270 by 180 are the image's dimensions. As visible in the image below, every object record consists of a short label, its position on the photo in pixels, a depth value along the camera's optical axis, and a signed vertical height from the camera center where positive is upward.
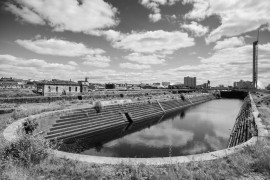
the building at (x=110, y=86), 127.67 +0.45
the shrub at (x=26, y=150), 7.76 -3.07
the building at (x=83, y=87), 65.38 -0.27
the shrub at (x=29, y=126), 17.22 -4.05
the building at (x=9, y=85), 81.24 +0.18
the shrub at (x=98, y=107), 31.25 -3.73
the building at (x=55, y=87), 51.47 -0.38
